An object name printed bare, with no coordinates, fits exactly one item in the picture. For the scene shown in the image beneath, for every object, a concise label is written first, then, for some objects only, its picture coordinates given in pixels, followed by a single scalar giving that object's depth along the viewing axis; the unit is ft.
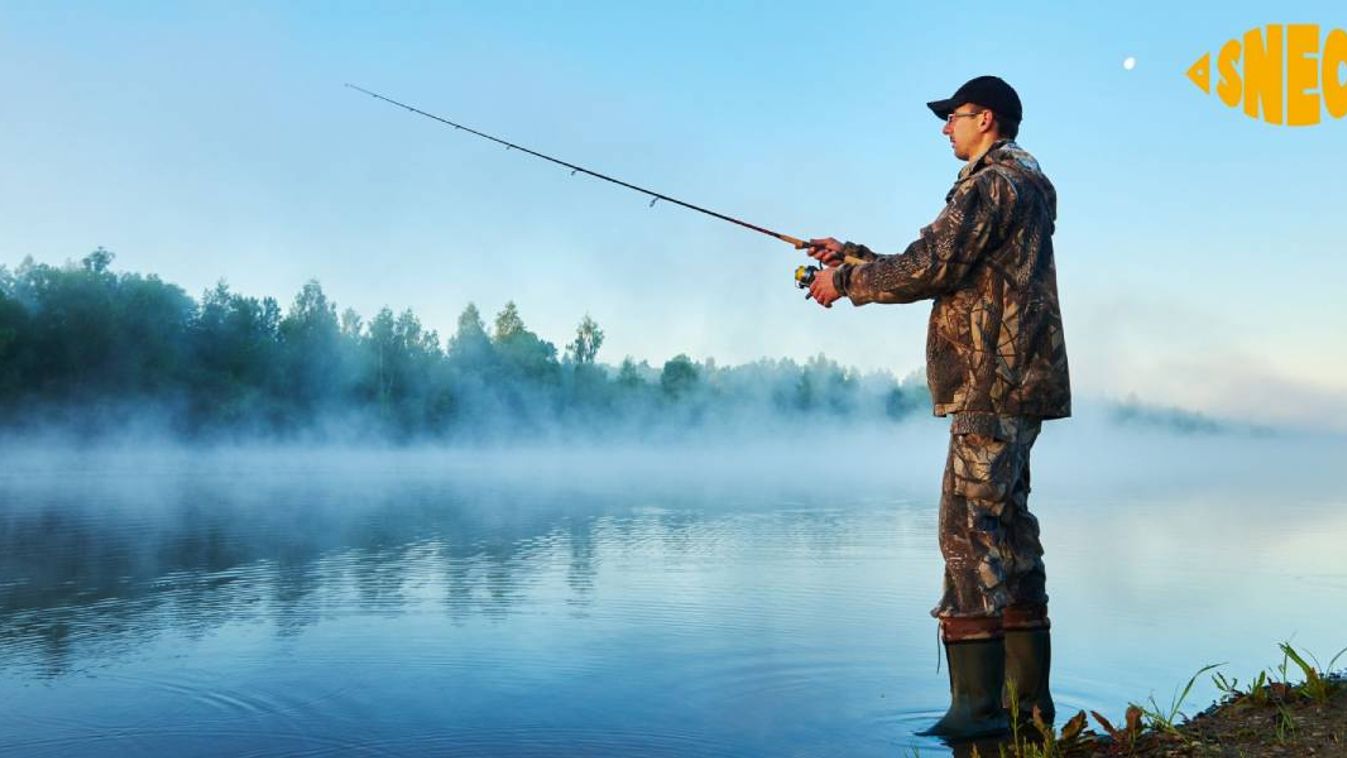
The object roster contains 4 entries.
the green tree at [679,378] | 306.55
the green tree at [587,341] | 259.19
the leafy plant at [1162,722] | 11.00
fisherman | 12.80
